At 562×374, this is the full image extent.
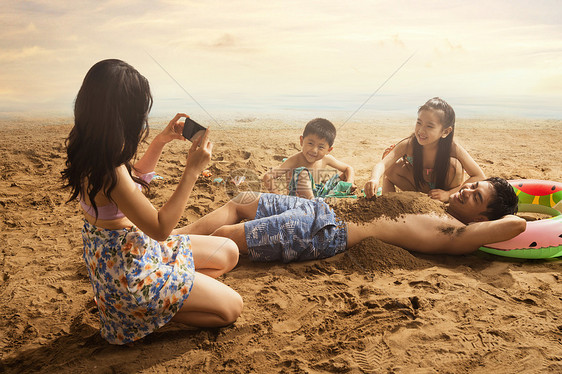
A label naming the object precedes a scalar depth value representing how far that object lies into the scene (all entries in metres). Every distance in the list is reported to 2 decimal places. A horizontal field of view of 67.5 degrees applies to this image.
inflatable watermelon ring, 2.99
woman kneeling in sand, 1.82
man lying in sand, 2.87
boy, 3.89
